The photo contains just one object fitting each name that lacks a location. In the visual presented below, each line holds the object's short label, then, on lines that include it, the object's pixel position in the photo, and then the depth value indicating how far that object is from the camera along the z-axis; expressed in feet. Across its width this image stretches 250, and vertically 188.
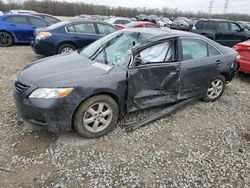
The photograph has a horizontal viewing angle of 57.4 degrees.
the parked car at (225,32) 37.76
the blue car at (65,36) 24.11
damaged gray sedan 9.80
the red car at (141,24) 40.88
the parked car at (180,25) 59.29
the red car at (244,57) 20.97
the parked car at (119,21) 53.74
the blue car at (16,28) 31.27
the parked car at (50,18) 41.62
